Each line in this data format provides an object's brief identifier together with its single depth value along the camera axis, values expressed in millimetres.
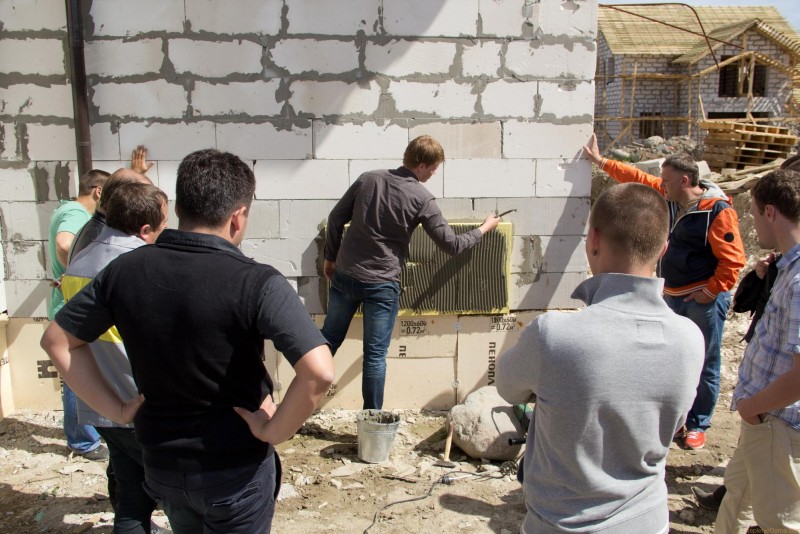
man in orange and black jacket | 4094
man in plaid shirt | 2391
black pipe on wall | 4320
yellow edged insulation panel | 4742
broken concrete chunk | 4137
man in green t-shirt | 3879
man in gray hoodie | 1600
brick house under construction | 25450
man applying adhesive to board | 4094
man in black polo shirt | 1744
